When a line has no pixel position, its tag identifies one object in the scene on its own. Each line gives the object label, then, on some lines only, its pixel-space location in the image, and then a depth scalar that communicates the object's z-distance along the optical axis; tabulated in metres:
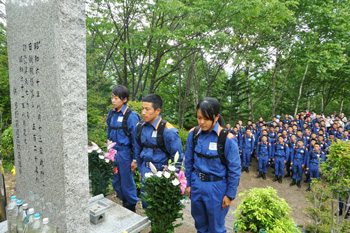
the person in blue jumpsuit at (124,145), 4.00
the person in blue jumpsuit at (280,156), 8.64
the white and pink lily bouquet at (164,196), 2.44
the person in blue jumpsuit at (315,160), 7.96
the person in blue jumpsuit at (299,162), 8.44
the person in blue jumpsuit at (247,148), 9.43
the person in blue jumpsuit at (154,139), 3.35
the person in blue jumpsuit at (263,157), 8.93
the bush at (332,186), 3.82
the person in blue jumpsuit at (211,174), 2.76
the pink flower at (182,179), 2.46
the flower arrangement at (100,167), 3.56
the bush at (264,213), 2.69
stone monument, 1.93
